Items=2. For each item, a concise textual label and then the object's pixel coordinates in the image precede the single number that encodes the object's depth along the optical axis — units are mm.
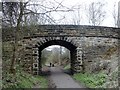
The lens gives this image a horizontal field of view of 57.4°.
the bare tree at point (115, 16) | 18756
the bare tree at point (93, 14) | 18223
